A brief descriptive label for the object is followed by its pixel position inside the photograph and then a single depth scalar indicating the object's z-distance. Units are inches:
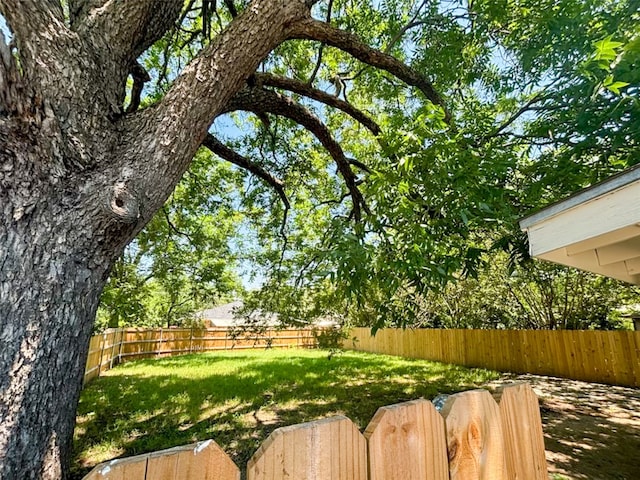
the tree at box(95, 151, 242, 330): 257.3
